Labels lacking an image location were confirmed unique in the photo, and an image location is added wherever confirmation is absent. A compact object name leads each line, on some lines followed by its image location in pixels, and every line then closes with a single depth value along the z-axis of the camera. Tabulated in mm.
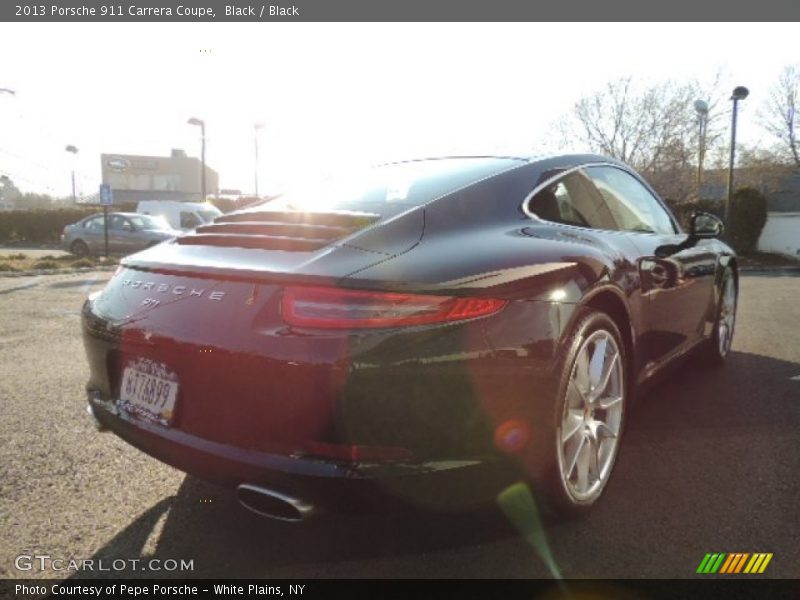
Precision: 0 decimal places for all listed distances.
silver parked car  16000
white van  20620
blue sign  13586
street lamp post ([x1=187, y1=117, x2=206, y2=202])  29517
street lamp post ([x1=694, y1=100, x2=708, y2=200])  31359
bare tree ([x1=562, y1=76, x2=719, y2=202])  32156
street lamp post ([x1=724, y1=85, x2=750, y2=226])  18531
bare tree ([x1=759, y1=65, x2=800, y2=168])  42500
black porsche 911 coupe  1692
